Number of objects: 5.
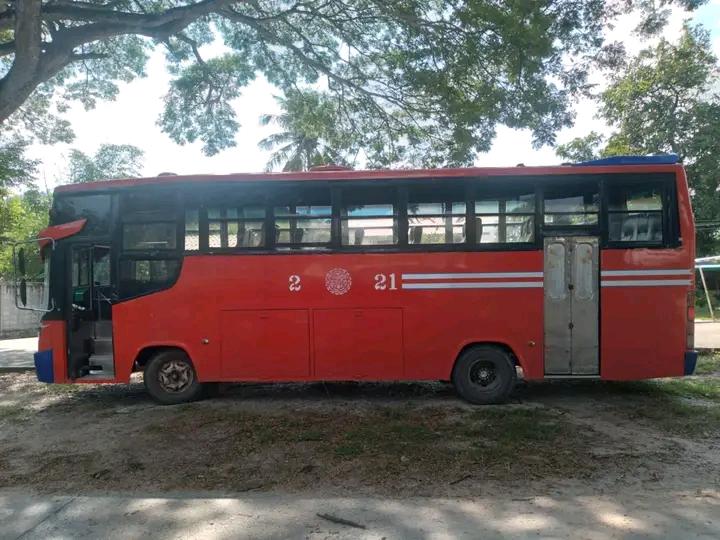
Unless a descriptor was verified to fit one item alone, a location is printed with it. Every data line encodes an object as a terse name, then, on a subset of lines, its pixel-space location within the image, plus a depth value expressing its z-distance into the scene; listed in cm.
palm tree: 2614
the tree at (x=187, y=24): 784
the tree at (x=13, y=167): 1574
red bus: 668
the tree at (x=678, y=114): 2105
